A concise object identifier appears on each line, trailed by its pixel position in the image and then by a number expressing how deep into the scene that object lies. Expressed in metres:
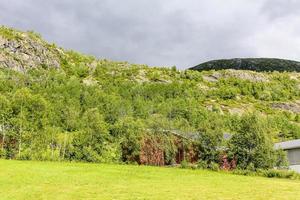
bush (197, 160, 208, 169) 56.25
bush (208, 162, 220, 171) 54.89
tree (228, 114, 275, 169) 54.14
